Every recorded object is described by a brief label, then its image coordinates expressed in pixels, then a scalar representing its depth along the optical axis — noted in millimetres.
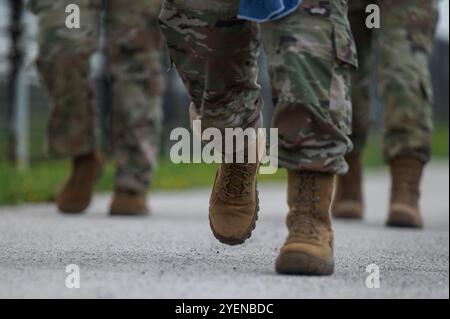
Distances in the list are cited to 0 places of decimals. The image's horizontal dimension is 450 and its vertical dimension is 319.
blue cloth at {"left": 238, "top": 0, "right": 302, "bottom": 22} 4766
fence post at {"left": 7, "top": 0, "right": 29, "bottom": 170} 17953
